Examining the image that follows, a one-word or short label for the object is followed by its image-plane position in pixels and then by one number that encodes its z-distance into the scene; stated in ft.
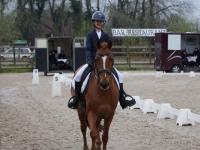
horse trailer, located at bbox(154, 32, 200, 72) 142.31
